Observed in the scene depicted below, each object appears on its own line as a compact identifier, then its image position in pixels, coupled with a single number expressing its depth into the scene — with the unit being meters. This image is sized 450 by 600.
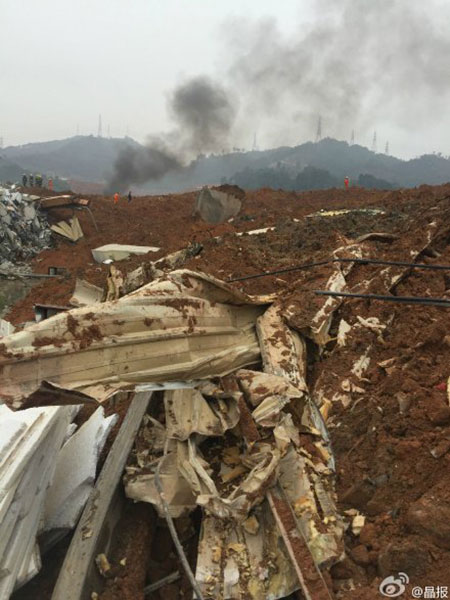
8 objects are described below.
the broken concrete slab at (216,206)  15.09
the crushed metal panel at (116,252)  11.66
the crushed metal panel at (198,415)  2.71
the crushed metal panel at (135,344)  2.24
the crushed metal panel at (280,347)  3.37
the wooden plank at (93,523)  2.43
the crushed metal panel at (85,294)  6.86
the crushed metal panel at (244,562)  2.22
